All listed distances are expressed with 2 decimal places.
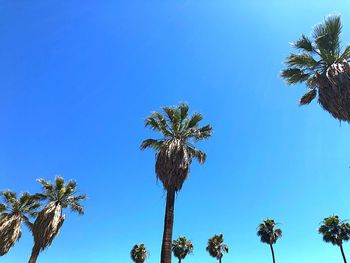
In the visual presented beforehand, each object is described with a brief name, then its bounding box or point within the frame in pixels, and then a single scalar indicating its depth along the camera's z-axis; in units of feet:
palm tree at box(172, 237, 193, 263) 189.37
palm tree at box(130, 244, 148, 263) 184.55
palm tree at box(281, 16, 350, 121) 53.93
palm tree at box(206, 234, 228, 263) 184.44
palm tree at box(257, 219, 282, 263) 161.48
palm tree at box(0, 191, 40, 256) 94.59
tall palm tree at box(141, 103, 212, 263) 64.47
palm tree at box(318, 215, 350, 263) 135.44
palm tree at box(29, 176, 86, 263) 80.94
